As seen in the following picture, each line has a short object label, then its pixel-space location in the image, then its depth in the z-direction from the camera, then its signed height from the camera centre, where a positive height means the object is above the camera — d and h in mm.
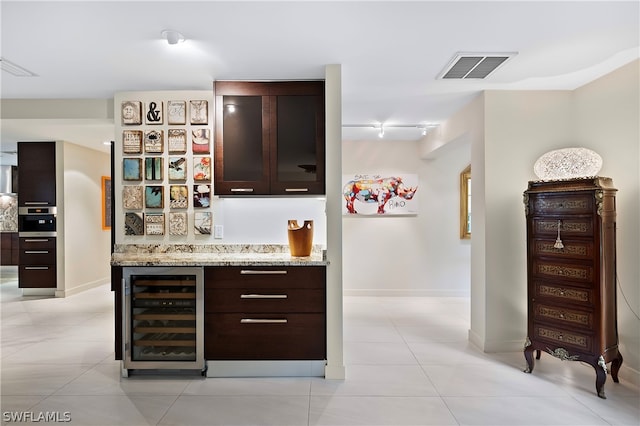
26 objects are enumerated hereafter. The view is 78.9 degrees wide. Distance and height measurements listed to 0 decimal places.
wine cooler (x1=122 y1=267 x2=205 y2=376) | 3041 -808
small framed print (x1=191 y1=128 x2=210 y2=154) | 3533 +665
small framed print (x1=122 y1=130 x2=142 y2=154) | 3561 +643
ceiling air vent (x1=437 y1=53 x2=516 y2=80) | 2844 +1145
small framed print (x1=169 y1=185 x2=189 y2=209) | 3555 +147
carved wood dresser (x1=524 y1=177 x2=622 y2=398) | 2830 -475
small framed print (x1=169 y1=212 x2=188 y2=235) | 3555 -100
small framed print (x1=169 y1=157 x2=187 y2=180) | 3549 +403
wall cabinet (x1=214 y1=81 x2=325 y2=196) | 3295 +641
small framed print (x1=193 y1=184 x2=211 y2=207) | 3541 +155
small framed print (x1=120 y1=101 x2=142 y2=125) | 3563 +920
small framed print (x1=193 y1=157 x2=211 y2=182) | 3527 +408
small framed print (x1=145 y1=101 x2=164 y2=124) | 3578 +912
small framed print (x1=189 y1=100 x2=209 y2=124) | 3549 +923
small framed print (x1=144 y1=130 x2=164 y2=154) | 3561 +651
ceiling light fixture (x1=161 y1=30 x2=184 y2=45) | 2451 +1134
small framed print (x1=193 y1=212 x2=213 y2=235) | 3549 -82
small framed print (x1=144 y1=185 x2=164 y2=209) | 3553 +148
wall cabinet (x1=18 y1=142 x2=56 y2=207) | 6082 +602
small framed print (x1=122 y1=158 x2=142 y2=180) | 3555 +413
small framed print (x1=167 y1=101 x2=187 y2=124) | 3561 +926
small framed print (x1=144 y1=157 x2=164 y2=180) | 3557 +413
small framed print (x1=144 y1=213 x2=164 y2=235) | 3545 -99
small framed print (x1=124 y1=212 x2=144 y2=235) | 3553 -108
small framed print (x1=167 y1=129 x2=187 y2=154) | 3553 +659
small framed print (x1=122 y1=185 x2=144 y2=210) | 3555 +148
